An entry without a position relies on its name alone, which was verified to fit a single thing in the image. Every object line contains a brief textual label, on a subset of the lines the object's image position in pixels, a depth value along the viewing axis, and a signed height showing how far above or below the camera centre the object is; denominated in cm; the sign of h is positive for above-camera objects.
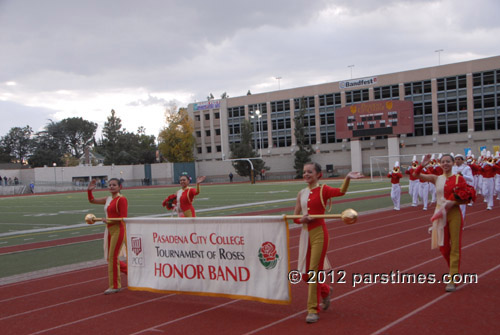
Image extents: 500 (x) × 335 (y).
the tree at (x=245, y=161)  6731 +7
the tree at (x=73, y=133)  12175 +967
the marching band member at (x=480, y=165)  1881 -57
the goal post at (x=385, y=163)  5672 -90
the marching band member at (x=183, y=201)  1057 -79
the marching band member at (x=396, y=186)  1846 -121
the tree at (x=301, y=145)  6675 +203
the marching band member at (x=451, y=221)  650 -94
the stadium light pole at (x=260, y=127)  7321 +532
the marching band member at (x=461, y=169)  1058 -52
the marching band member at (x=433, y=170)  1723 -59
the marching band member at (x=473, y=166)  1883 -56
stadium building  5750 +509
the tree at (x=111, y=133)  11675 +868
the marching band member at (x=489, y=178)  1720 -100
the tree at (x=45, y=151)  10500 +454
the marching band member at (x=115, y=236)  751 -108
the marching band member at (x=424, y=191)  1820 -143
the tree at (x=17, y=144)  11600 +686
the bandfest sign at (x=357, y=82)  6556 +1032
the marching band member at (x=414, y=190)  1931 -145
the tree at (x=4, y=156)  11294 +399
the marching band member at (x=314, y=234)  551 -88
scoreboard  5694 +456
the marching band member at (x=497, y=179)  1881 -115
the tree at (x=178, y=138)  7950 +441
